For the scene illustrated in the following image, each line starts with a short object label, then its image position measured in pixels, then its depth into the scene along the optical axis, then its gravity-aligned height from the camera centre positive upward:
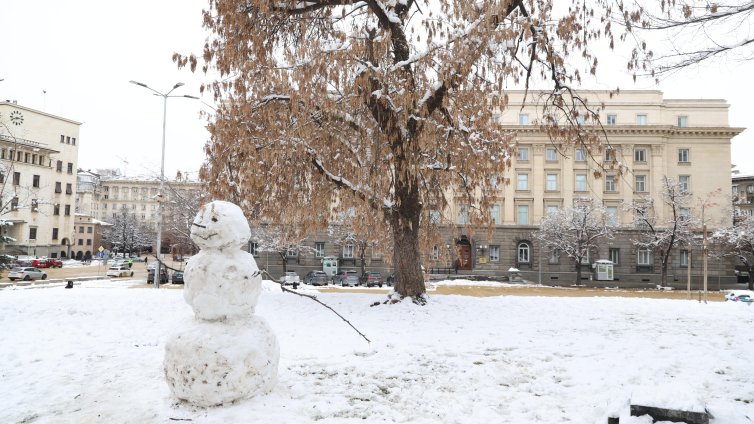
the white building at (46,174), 59.88 +8.19
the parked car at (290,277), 34.13 -3.05
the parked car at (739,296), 18.34 -2.16
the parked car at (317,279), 35.94 -3.23
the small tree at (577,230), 42.08 +1.30
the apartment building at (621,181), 45.69 +7.16
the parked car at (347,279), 34.92 -3.17
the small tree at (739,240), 39.38 +0.65
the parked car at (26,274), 34.34 -3.25
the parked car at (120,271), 40.28 -3.40
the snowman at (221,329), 4.57 -0.97
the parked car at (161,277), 31.25 -2.94
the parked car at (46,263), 48.28 -3.38
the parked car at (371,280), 34.72 -3.23
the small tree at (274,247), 37.47 -0.83
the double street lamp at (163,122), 21.83 +5.97
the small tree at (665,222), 40.69 +2.27
